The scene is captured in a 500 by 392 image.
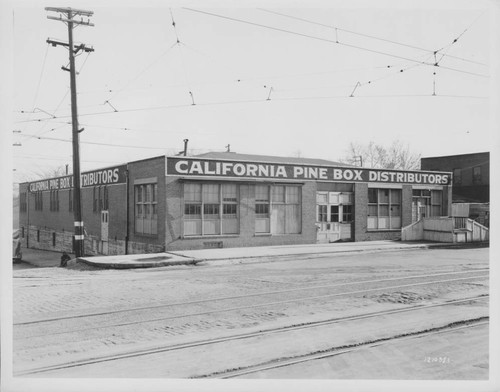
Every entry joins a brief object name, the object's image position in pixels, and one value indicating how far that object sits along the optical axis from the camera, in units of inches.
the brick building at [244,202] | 802.8
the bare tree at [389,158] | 2100.1
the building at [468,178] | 1311.5
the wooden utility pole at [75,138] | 716.0
